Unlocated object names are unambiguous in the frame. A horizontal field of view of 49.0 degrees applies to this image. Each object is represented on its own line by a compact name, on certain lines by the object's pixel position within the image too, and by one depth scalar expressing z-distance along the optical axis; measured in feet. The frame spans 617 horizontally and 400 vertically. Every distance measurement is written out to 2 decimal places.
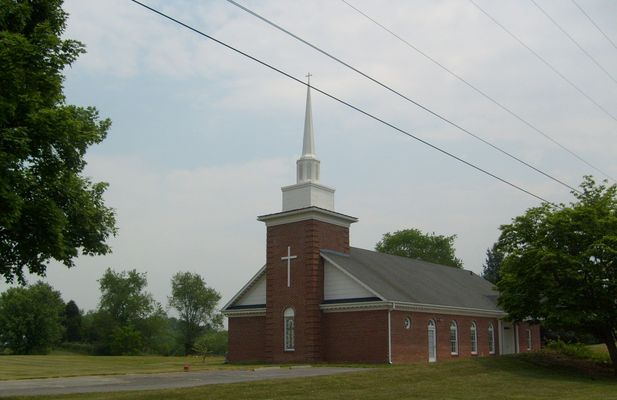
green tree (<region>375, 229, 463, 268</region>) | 274.98
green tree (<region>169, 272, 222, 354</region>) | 331.16
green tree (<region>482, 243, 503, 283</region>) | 262.06
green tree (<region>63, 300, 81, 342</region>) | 332.80
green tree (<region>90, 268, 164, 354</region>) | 316.81
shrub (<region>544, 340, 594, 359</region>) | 132.46
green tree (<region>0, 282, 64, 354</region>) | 284.61
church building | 119.44
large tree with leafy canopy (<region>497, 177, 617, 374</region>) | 103.40
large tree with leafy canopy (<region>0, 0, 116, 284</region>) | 50.52
